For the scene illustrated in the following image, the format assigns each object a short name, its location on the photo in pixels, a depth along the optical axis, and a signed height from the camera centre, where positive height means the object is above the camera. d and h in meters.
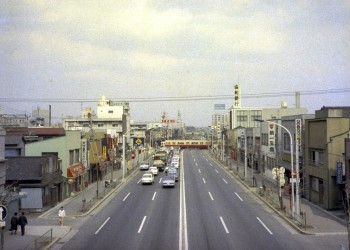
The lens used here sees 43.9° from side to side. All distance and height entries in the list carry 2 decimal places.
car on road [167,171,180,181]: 61.21 -5.08
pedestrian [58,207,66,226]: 31.52 -5.62
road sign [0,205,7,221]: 18.98 -3.23
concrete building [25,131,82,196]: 47.07 -1.29
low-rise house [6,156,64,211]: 37.84 -3.58
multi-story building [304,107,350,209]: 37.26 -1.47
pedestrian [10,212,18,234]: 28.06 -5.47
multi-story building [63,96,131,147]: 126.50 +5.55
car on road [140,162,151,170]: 80.50 -5.20
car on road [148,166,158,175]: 69.93 -5.13
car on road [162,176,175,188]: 53.31 -5.39
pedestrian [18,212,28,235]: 27.86 -5.37
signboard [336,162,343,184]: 35.31 -2.85
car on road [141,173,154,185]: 57.22 -5.38
